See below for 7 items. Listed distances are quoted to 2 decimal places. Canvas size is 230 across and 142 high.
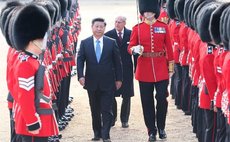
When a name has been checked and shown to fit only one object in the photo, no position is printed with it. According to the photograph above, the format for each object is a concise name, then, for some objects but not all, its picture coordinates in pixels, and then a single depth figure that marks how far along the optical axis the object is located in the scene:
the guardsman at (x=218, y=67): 12.18
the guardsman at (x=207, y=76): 12.94
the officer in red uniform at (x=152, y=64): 15.78
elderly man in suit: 17.37
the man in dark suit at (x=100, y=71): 15.65
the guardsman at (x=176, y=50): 19.03
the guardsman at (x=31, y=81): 11.18
